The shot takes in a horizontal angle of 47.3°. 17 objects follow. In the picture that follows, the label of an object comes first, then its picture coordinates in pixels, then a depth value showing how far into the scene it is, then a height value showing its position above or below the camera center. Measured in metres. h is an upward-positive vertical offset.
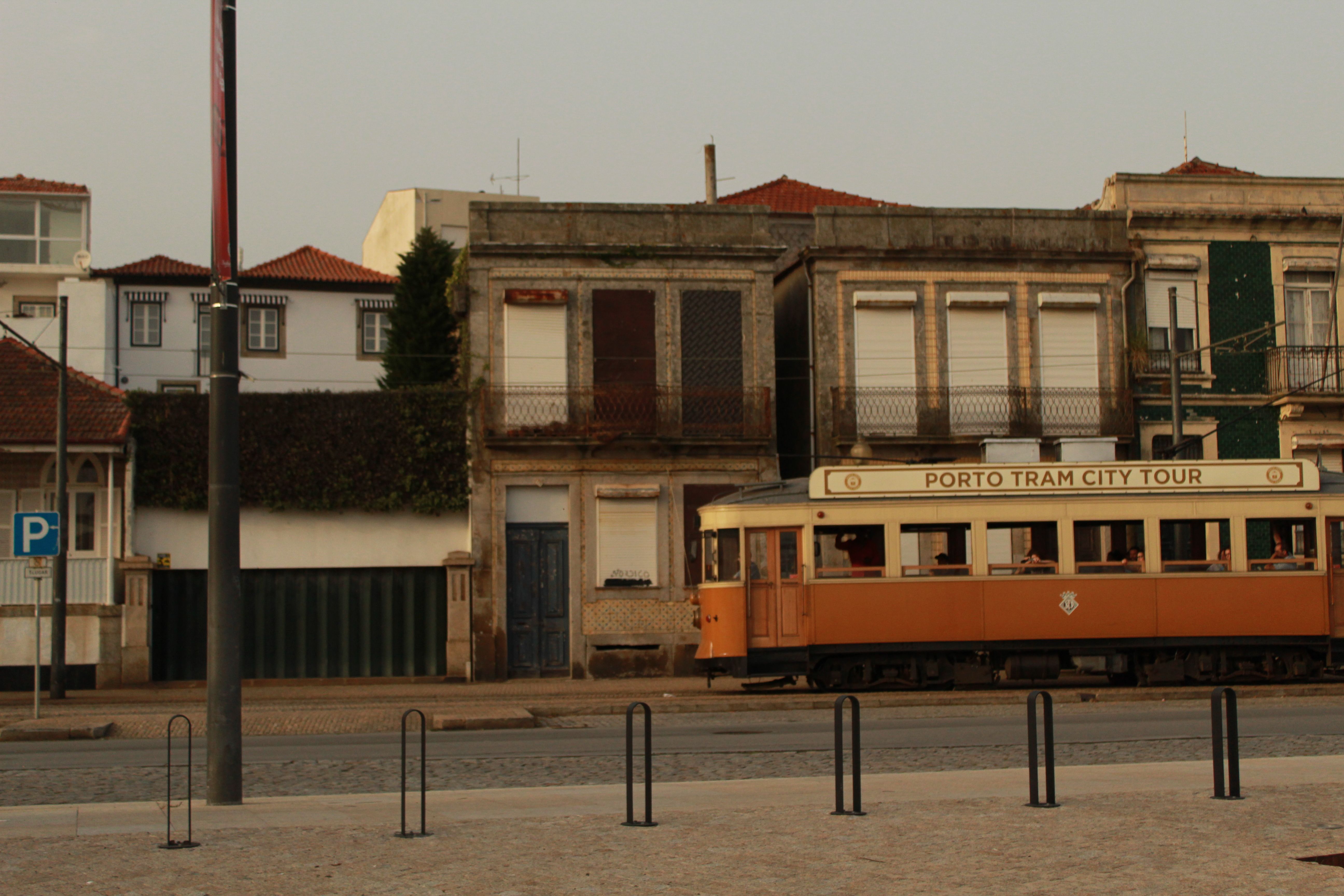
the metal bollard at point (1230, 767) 10.34 -1.51
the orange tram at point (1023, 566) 22.56 -0.24
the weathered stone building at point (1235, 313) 31.14 +4.81
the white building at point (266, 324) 46.59 +7.37
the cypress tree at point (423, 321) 39.97 +6.26
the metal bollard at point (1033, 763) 10.02 -1.44
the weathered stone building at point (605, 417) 28.95 +2.63
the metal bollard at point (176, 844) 9.23 -1.71
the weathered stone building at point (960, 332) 30.09 +4.36
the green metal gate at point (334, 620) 28.83 -1.16
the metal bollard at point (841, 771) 10.14 -1.46
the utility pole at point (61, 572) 24.83 -0.17
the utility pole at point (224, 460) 10.85 +0.72
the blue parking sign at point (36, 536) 20.09 +0.34
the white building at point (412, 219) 61.44 +13.88
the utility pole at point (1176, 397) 27.67 +2.74
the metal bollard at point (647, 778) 10.00 -1.47
